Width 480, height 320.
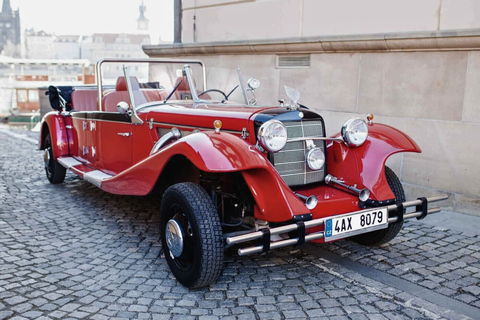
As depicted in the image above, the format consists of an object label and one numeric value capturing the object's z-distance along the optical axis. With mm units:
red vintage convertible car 3094
